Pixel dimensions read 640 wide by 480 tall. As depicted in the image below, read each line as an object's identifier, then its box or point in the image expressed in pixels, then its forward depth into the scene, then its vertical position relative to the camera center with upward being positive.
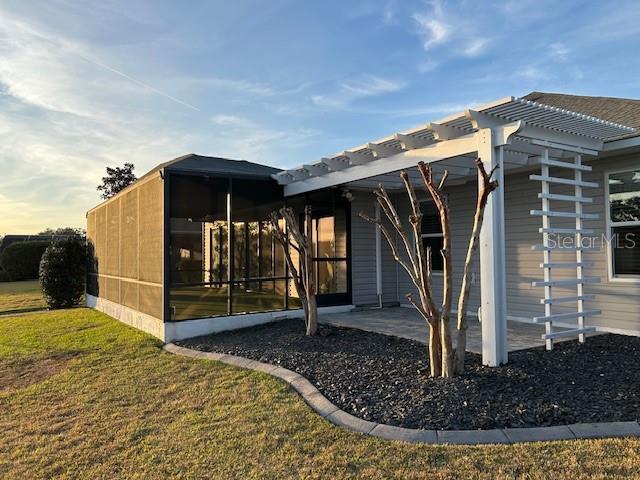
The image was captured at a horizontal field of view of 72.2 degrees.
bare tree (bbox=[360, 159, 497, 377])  4.09 -0.43
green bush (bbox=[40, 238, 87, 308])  12.31 -0.68
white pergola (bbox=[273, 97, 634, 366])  4.51 +1.20
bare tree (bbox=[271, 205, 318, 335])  6.46 -0.43
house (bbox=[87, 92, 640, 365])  4.94 +0.38
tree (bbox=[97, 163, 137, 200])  30.64 +4.79
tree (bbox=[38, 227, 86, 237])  28.95 +1.36
